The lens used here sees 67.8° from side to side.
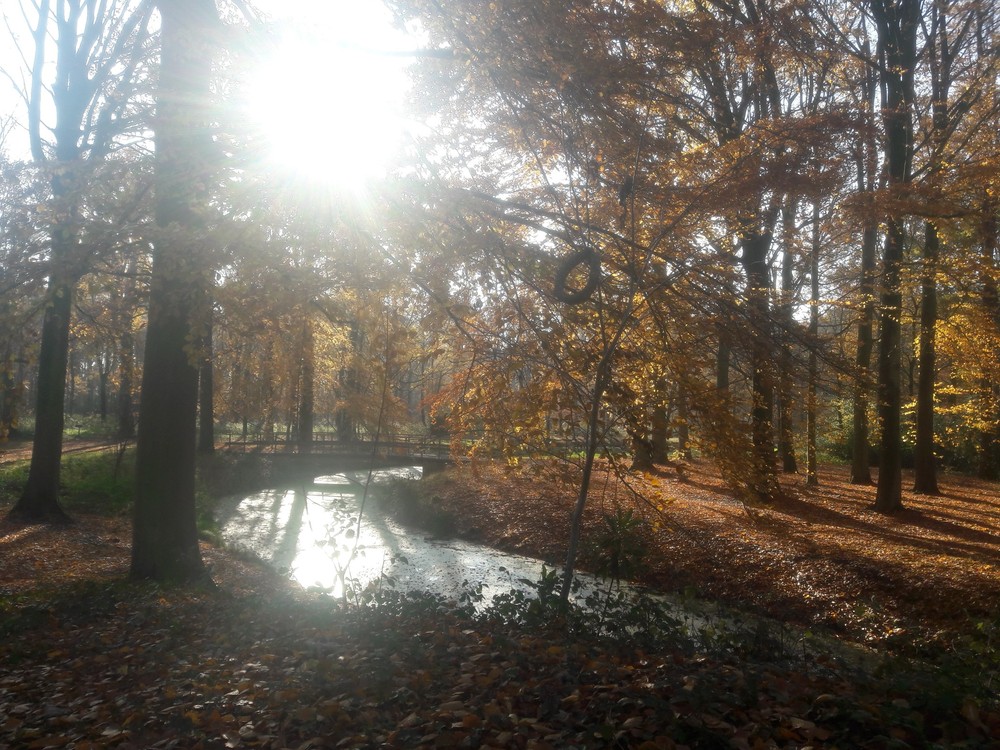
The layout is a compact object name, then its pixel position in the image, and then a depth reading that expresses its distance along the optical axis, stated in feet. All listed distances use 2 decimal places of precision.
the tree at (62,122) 46.32
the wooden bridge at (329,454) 87.25
